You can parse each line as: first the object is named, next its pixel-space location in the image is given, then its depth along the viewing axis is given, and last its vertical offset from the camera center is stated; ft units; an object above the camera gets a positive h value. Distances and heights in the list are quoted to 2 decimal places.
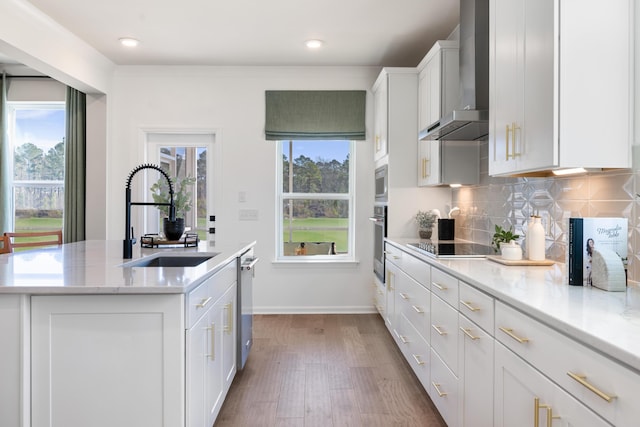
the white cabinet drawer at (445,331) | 6.66 -2.02
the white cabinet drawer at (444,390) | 6.66 -3.00
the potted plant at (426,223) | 12.40 -0.41
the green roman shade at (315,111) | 15.08 +3.40
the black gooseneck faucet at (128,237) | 7.22 -0.51
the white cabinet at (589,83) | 5.47 +1.60
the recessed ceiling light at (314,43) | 12.76 +4.92
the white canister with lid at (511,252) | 7.23 -0.72
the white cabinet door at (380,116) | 13.15 +2.96
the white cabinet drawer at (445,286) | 6.66 -1.27
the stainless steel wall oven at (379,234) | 13.25 -0.83
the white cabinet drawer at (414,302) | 8.28 -2.00
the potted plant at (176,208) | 9.47 -0.02
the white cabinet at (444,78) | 10.78 +3.31
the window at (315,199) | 15.60 +0.34
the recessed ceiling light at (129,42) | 12.70 +4.94
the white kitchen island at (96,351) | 4.99 -1.69
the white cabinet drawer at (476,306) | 5.36 -1.29
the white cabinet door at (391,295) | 11.47 -2.39
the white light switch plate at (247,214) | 15.30 -0.20
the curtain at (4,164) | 15.33 +1.57
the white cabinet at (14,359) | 4.96 -1.74
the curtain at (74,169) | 14.99 +1.35
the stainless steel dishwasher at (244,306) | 9.24 -2.18
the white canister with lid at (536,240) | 7.20 -0.52
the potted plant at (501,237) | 7.68 -0.51
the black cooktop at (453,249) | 8.11 -0.85
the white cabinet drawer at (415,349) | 8.31 -2.99
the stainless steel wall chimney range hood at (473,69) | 8.79 +2.94
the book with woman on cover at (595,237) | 5.45 -0.35
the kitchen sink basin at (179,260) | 8.41 -1.02
